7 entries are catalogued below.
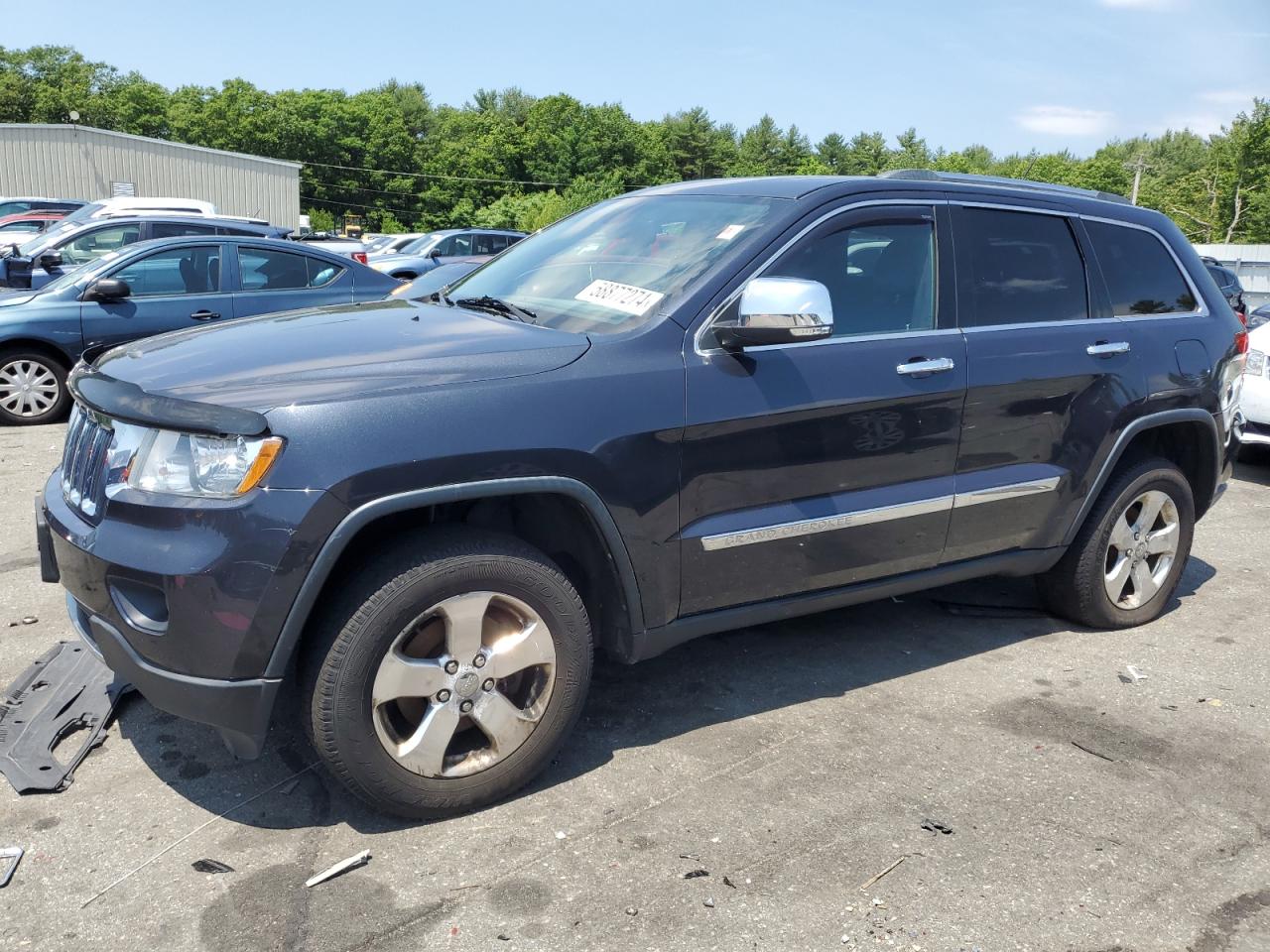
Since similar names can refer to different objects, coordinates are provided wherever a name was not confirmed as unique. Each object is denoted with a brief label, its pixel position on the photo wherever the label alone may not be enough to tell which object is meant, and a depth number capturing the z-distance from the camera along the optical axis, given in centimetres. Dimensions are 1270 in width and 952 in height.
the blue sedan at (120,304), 862
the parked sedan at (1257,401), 792
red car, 1830
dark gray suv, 274
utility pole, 7576
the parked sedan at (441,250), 2109
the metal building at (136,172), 4173
